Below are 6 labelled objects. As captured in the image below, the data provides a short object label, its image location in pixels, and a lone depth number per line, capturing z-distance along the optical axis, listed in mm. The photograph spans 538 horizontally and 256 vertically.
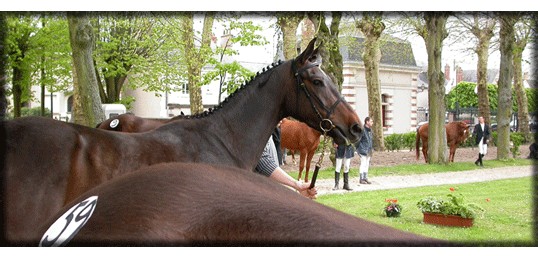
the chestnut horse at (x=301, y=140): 14125
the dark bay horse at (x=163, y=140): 2889
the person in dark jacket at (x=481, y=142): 11643
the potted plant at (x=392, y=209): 7848
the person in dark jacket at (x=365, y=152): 12562
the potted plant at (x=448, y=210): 7050
